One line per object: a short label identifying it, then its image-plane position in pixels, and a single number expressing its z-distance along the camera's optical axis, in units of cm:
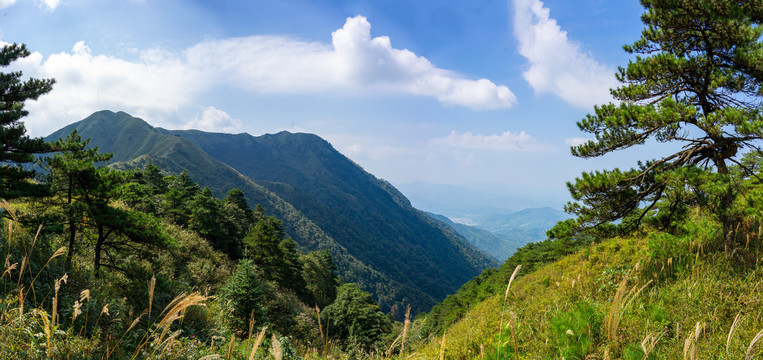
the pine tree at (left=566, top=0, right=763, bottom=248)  711
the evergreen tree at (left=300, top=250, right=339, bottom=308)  4259
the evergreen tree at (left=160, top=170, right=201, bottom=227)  3192
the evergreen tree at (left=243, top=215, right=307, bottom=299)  3044
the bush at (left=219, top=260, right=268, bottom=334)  1256
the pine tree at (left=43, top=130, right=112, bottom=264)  1052
